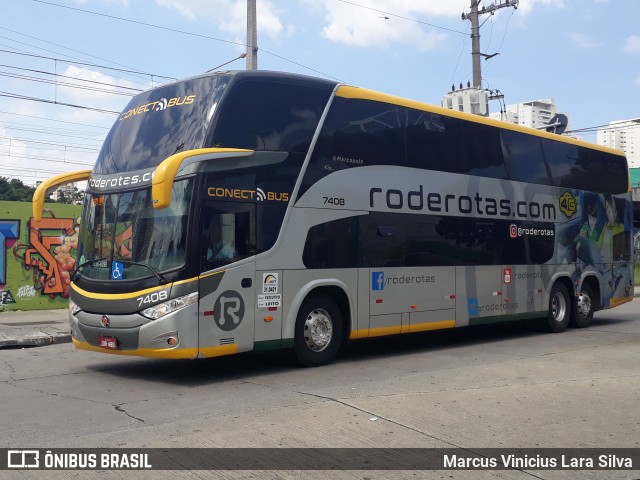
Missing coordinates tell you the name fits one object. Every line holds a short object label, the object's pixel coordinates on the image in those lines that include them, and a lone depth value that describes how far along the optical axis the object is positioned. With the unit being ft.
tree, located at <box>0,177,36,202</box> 131.03
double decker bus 31.22
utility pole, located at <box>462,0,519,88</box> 85.30
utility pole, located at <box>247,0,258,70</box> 61.82
